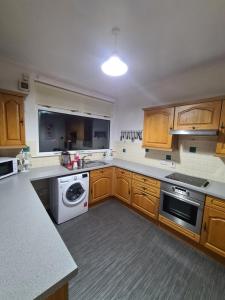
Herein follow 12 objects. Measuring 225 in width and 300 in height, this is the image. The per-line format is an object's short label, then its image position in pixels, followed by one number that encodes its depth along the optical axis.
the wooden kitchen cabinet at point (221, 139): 1.81
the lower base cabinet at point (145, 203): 2.33
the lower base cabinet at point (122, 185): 2.78
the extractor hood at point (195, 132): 1.83
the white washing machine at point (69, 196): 2.29
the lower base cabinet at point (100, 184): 2.75
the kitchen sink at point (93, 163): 2.82
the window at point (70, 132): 2.67
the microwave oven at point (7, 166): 1.88
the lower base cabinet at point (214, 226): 1.67
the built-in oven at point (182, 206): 1.85
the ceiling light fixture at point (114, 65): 1.45
